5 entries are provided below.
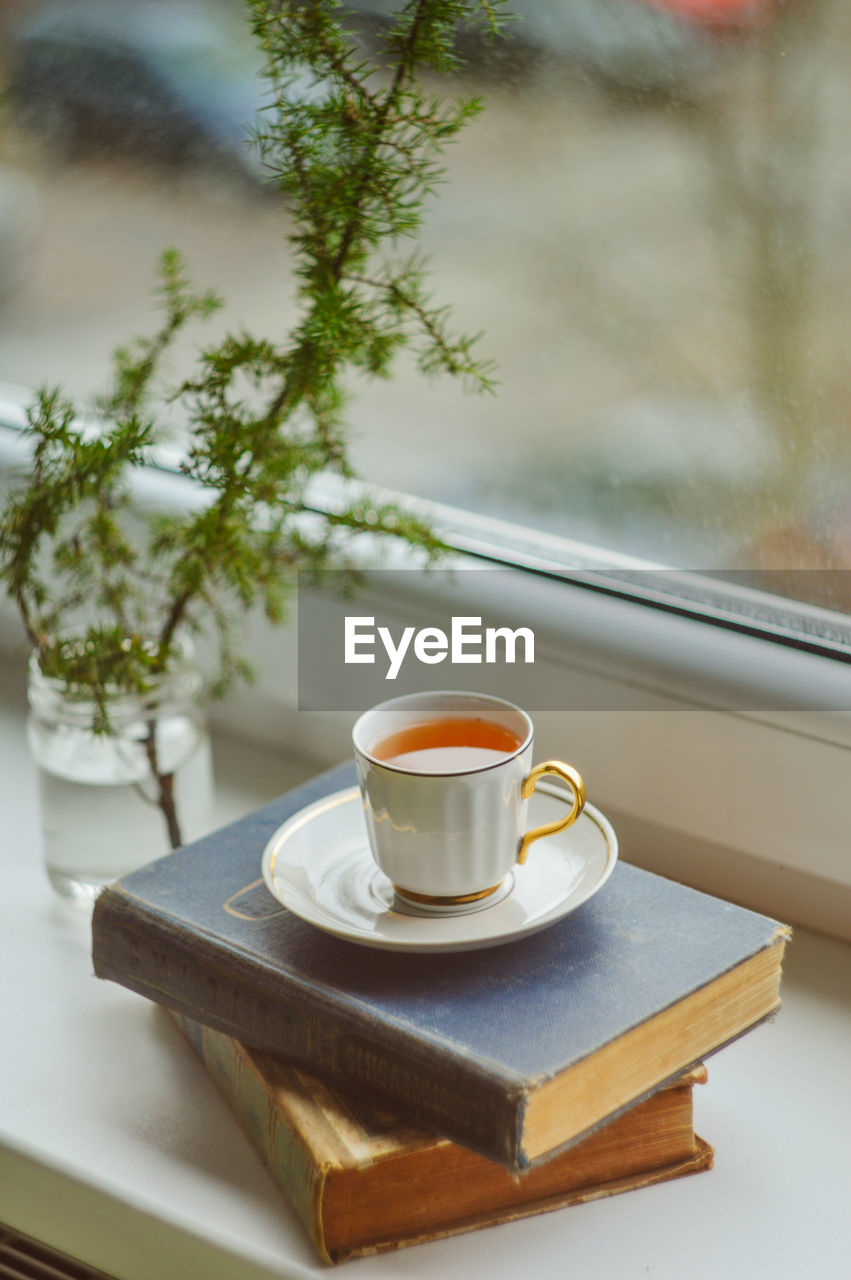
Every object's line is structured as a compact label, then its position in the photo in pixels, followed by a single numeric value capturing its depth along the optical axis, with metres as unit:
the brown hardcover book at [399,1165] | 1.12
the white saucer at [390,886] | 1.16
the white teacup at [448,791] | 1.15
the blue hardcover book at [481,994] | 1.11
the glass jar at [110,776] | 1.32
